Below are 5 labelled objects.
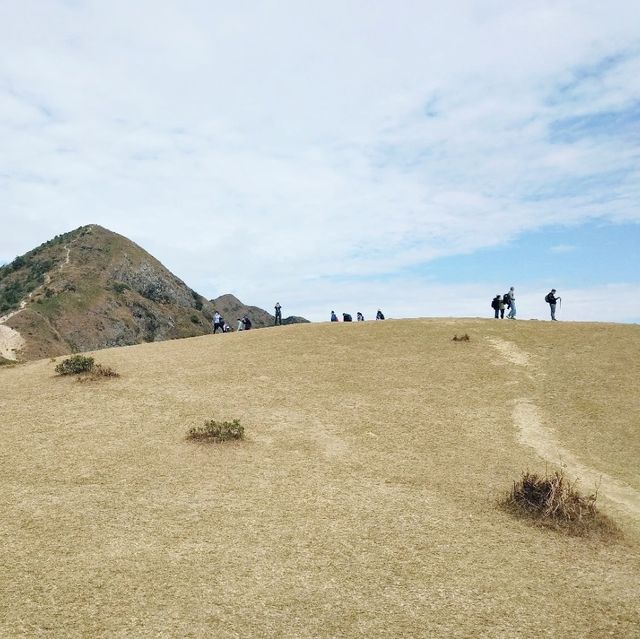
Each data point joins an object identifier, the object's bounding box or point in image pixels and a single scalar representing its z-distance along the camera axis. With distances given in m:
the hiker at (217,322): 42.11
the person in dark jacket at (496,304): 38.88
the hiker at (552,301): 37.66
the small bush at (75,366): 24.19
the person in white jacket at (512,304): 38.59
